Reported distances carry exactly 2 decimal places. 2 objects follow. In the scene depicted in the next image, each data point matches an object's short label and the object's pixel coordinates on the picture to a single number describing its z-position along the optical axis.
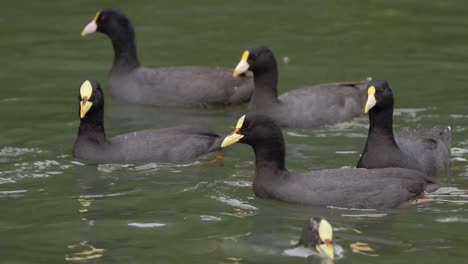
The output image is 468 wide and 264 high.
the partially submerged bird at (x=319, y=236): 18.05
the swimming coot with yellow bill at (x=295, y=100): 27.61
